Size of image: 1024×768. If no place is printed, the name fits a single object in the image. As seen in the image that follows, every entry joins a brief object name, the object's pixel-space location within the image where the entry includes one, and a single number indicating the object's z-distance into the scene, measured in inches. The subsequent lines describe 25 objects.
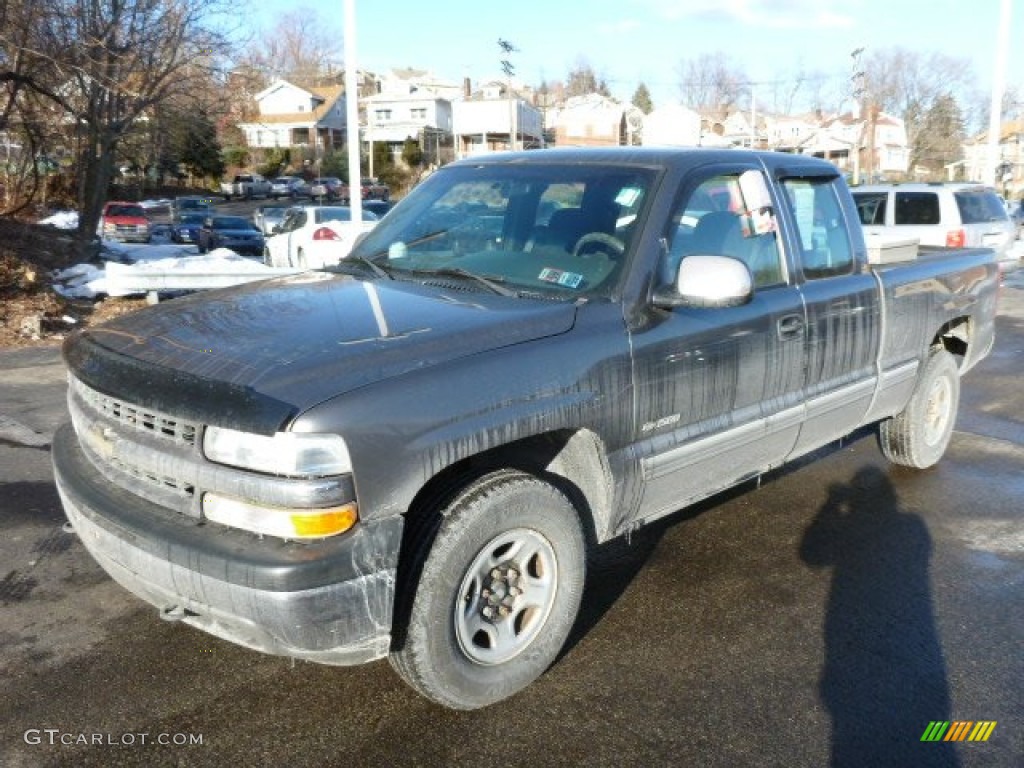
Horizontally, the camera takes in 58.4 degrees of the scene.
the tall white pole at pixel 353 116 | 511.8
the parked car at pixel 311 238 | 653.3
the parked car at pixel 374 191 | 2105.1
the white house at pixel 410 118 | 3097.9
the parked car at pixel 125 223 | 1255.5
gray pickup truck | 104.7
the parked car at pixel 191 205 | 1669.5
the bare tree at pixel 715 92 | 2396.7
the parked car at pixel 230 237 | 1062.7
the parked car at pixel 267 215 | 1160.2
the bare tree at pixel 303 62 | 3353.8
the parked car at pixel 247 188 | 2415.1
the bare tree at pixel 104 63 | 607.5
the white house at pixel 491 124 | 2741.1
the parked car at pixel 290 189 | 2443.4
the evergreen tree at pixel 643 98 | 4562.0
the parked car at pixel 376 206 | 1077.4
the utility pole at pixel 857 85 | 1587.2
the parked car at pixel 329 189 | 2249.8
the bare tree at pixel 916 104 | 2294.5
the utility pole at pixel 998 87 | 773.9
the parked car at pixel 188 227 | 1267.1
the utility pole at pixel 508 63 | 2090.3
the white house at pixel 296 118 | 3334.2
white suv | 517.3
